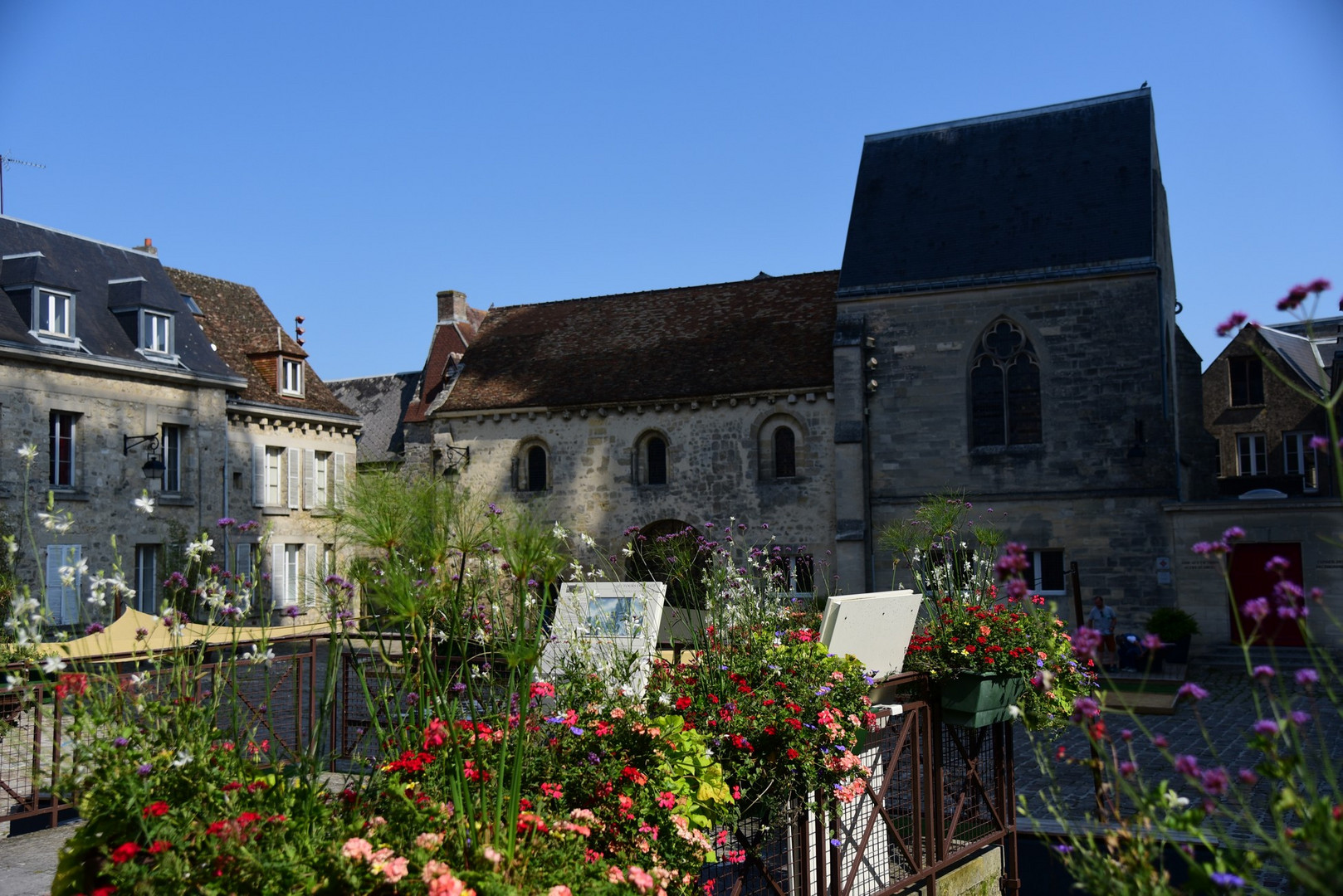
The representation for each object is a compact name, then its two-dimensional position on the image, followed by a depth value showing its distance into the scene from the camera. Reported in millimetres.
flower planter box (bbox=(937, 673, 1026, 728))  7043
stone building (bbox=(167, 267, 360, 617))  26625
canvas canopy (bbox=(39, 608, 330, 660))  11781
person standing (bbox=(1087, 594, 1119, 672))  21109
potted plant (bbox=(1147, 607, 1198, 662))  20547
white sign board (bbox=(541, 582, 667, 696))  5699
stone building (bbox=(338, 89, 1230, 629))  23141
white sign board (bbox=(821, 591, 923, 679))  6324
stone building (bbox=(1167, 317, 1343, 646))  21375
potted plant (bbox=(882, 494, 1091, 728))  7043
